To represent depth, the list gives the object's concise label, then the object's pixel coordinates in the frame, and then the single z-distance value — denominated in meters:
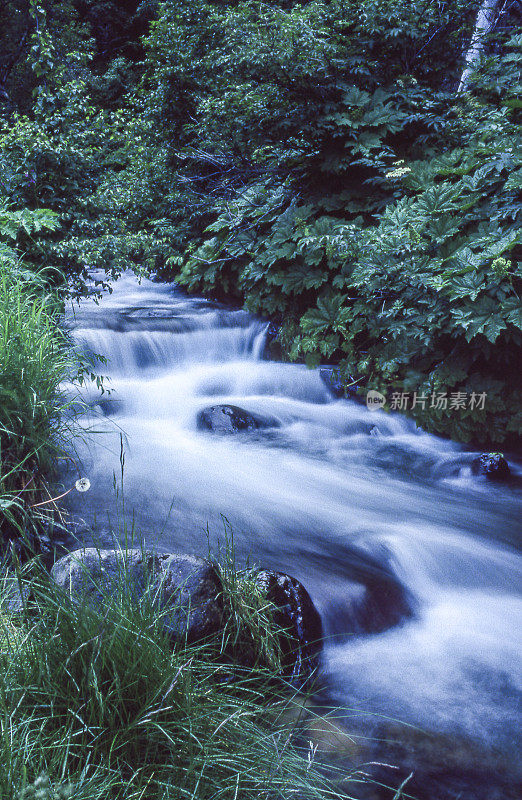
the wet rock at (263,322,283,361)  7.56
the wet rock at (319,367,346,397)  6.63
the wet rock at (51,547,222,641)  2.29
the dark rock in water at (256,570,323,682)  2.74
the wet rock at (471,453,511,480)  5.07
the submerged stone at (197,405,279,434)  5.73
